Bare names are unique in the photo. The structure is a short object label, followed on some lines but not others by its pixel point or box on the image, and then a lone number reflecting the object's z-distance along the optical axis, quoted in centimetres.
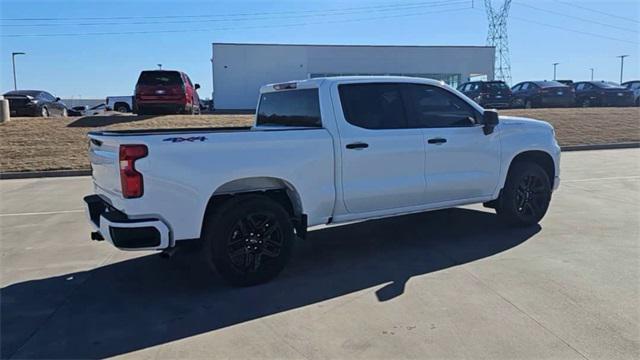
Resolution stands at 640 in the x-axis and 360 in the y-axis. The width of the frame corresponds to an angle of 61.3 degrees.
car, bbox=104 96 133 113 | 3116
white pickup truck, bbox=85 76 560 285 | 445
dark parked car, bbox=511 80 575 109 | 2786
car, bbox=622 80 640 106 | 3061
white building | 3919
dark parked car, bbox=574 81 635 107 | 2959
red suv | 1905
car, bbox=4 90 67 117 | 2159
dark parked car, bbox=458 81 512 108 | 2636
